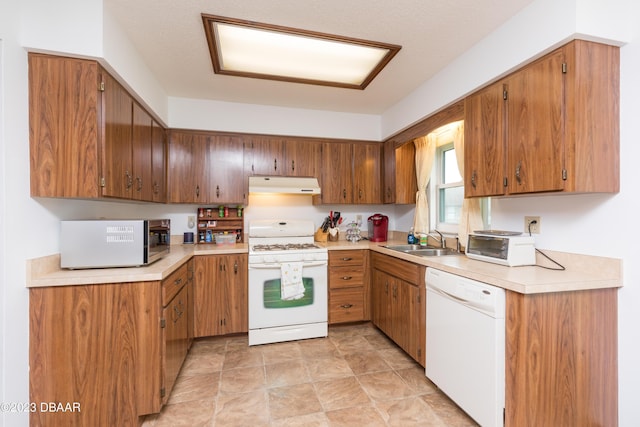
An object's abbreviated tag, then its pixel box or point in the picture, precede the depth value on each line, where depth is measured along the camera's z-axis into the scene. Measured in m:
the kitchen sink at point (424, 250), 2.64
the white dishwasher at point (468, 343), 1.49
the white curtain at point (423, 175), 3.13
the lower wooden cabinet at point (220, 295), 2.74
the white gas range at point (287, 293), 2.75
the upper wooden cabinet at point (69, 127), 1.61
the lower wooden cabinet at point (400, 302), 2.24
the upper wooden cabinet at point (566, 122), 1.47
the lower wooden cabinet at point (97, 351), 1.55
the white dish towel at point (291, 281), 2.75
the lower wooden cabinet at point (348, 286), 3.04
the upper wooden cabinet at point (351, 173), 3.42
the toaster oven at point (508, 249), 1.81
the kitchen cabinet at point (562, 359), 1.43
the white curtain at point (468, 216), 2.44
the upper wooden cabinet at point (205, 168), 3.01
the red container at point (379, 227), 3.43
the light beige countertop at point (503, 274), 1.46
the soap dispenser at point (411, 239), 3.10
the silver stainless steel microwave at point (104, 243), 1.74
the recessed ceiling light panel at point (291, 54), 1.91
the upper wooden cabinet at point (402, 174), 3.37
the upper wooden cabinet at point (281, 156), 3.21
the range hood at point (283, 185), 3.10
